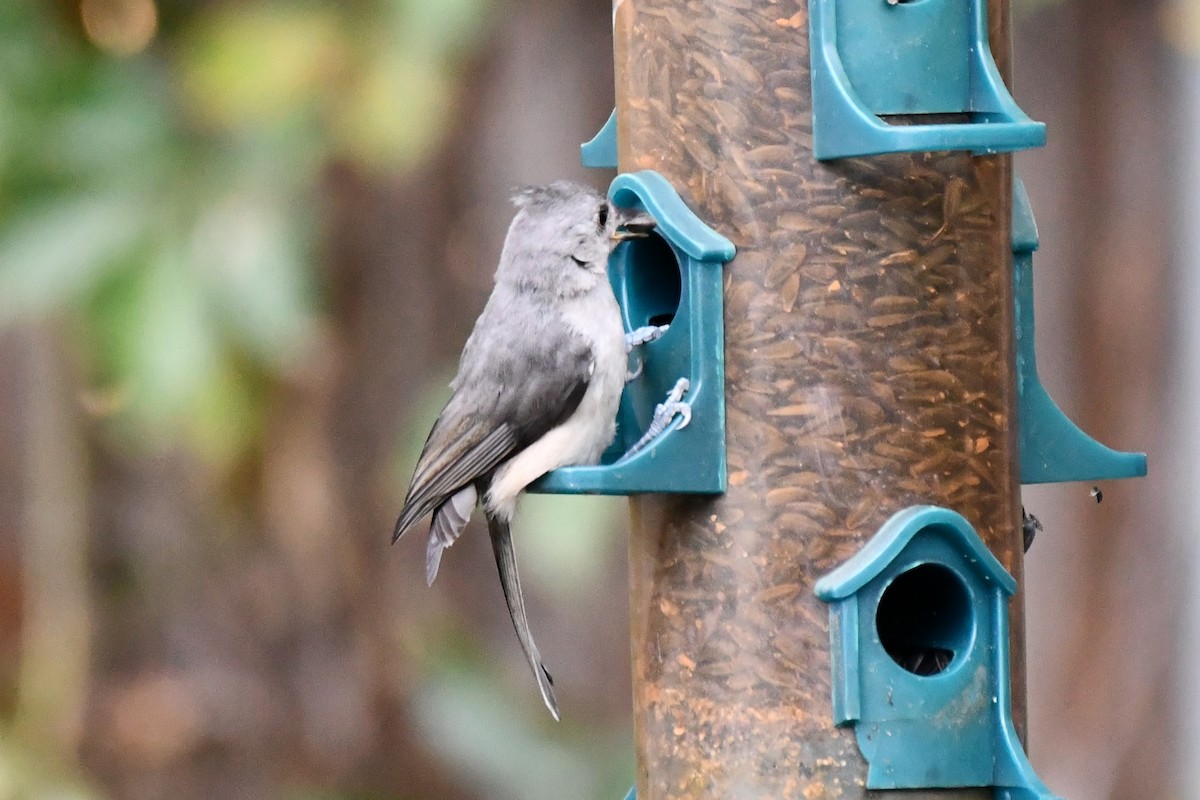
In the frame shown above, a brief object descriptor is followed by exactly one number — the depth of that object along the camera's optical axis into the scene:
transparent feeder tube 6.33
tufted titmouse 7.02
